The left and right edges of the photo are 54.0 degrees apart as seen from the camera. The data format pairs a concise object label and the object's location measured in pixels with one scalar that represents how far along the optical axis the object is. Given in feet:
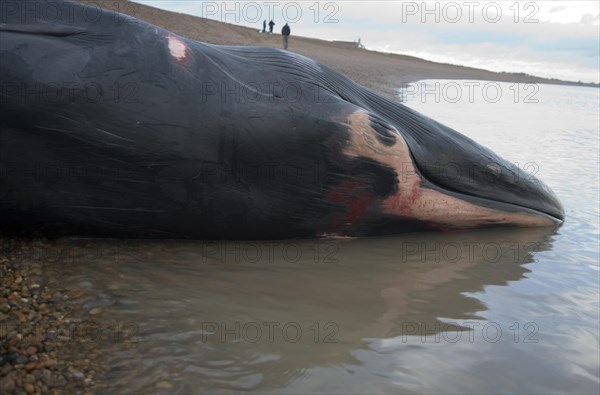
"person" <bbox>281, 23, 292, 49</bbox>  93.57
